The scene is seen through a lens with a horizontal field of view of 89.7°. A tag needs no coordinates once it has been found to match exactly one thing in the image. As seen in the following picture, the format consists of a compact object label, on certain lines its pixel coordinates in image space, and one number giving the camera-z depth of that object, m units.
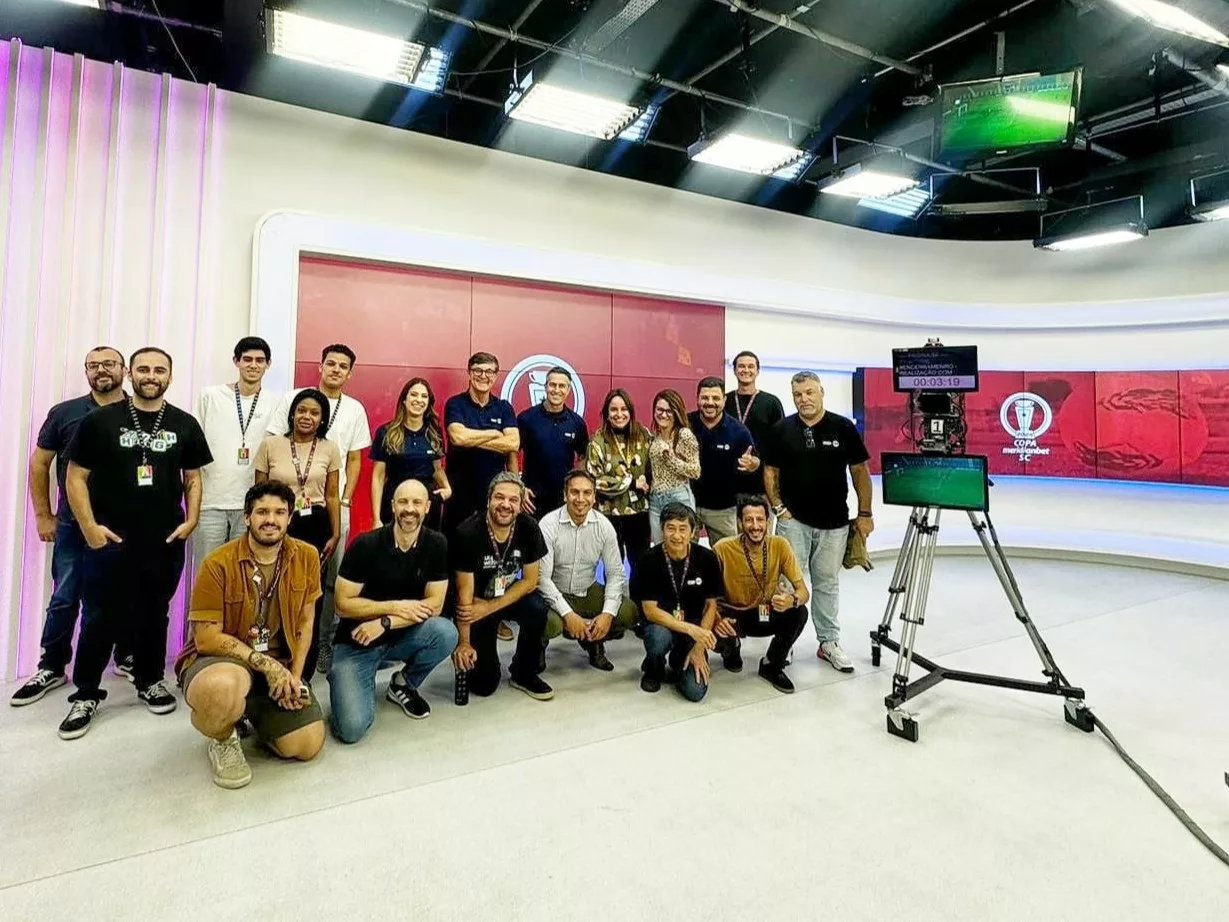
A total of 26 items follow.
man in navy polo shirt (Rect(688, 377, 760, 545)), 4.16
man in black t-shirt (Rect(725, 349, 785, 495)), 4.57
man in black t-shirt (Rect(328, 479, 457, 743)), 2.77
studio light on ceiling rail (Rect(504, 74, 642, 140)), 3.93
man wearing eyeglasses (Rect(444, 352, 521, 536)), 3.81
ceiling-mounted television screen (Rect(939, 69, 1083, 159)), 4.06
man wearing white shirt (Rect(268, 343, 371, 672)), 3.47
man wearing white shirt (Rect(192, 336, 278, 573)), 3.28
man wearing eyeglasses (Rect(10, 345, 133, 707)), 3.13
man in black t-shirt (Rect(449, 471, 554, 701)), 3.16
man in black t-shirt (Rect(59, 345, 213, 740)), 2.84
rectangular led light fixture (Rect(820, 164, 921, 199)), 5.15
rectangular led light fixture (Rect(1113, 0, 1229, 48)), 2.83
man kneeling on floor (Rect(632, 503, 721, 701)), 3.29
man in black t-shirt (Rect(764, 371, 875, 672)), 3.75
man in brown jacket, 2.36
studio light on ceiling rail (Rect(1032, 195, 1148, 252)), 5.87
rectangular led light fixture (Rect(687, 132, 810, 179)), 4.50
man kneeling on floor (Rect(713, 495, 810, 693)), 3.36
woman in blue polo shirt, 3.62
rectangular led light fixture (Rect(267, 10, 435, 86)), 3.29
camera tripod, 2.86
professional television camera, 3.12
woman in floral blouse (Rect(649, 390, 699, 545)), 3.93
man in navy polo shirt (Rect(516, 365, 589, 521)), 4.04
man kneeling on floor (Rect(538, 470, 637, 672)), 3.37
